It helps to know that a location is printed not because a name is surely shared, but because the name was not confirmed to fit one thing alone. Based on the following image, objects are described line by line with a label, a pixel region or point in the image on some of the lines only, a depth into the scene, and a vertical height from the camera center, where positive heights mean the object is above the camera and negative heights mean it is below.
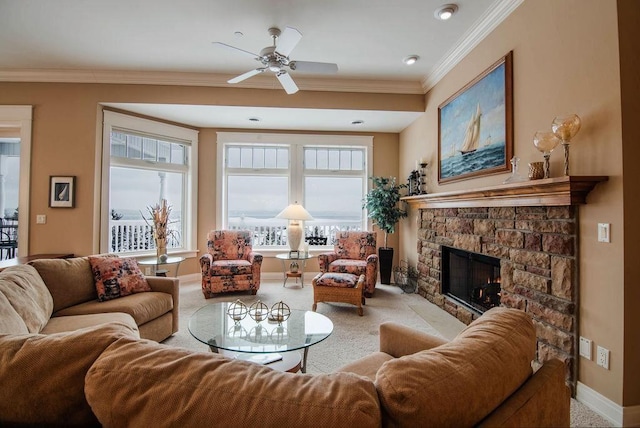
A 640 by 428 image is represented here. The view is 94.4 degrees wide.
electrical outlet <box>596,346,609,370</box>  1.78 -0.81
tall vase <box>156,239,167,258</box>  3.95 -0.37
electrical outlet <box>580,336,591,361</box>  1.88 -0.80
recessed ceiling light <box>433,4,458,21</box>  2.68 +1.94
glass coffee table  1.85 -0.79
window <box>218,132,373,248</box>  5.33 +0.72
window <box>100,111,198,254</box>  4.29 +0.62
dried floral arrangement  3.96 -0.09
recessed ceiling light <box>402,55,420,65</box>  3.58 +1.99
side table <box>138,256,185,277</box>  3.87 -0.57
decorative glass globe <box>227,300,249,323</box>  2.26 -0.74
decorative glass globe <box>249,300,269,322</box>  2.29 -0.74
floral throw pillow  2.56 -0.53
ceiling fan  2.61 +1.53
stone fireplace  1.96 -0.19
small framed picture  3.94 +0.35
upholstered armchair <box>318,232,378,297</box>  4.08 -0.54
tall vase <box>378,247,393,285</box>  4.91 -0.68
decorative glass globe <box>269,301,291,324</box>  2.27 -0.74
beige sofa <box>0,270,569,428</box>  0.63 -0.39
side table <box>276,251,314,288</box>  4.50 -0.77
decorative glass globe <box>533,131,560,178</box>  2.10 +0.57
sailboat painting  2.67 +1.00
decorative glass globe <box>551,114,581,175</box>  1.91 +0.62
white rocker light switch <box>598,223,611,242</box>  1.77 -0.05
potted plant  4.77 +0.18
